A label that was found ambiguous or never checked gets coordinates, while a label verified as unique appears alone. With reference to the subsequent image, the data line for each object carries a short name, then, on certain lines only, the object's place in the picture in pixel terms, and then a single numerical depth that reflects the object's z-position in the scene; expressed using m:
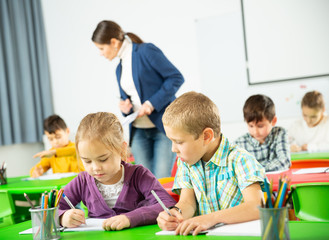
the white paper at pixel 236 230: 1.13
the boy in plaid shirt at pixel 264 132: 2.80
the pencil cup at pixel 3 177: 2.99
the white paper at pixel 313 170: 2.27
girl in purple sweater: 1.59
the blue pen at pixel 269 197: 0.96
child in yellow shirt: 3.39
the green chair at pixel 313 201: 1.61
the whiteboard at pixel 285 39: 4.84
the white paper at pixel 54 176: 2.95
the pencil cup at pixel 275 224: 0.95
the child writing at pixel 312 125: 4.24
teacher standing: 2.88
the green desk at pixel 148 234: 1.05
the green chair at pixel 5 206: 2.56
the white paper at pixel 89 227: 1.40
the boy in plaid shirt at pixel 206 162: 1.42
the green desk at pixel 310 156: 2.97
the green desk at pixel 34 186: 2.49
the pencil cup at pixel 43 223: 1.25
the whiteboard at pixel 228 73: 4.97
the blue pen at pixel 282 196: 0.95
